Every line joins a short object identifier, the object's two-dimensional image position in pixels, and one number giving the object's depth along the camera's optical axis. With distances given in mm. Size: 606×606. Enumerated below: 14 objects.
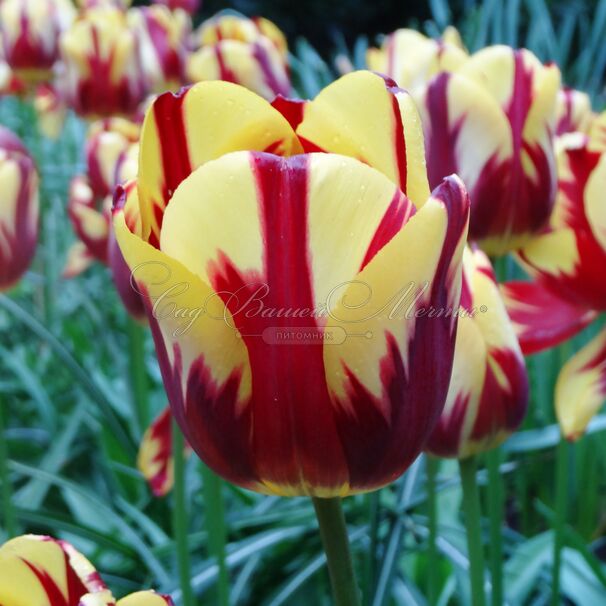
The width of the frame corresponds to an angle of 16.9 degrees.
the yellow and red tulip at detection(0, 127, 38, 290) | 786
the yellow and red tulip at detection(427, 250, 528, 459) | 609
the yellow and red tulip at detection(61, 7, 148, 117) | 1160
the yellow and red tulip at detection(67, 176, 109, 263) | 901
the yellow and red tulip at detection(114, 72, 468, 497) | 510
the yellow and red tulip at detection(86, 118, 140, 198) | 918
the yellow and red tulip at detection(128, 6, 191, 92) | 1256
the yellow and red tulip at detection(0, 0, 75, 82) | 1336
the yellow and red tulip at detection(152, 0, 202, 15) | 2457
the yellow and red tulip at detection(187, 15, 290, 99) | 1038
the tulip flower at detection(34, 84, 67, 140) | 2379
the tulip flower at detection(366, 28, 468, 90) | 737
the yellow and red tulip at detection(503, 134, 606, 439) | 672
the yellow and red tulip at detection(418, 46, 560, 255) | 689
